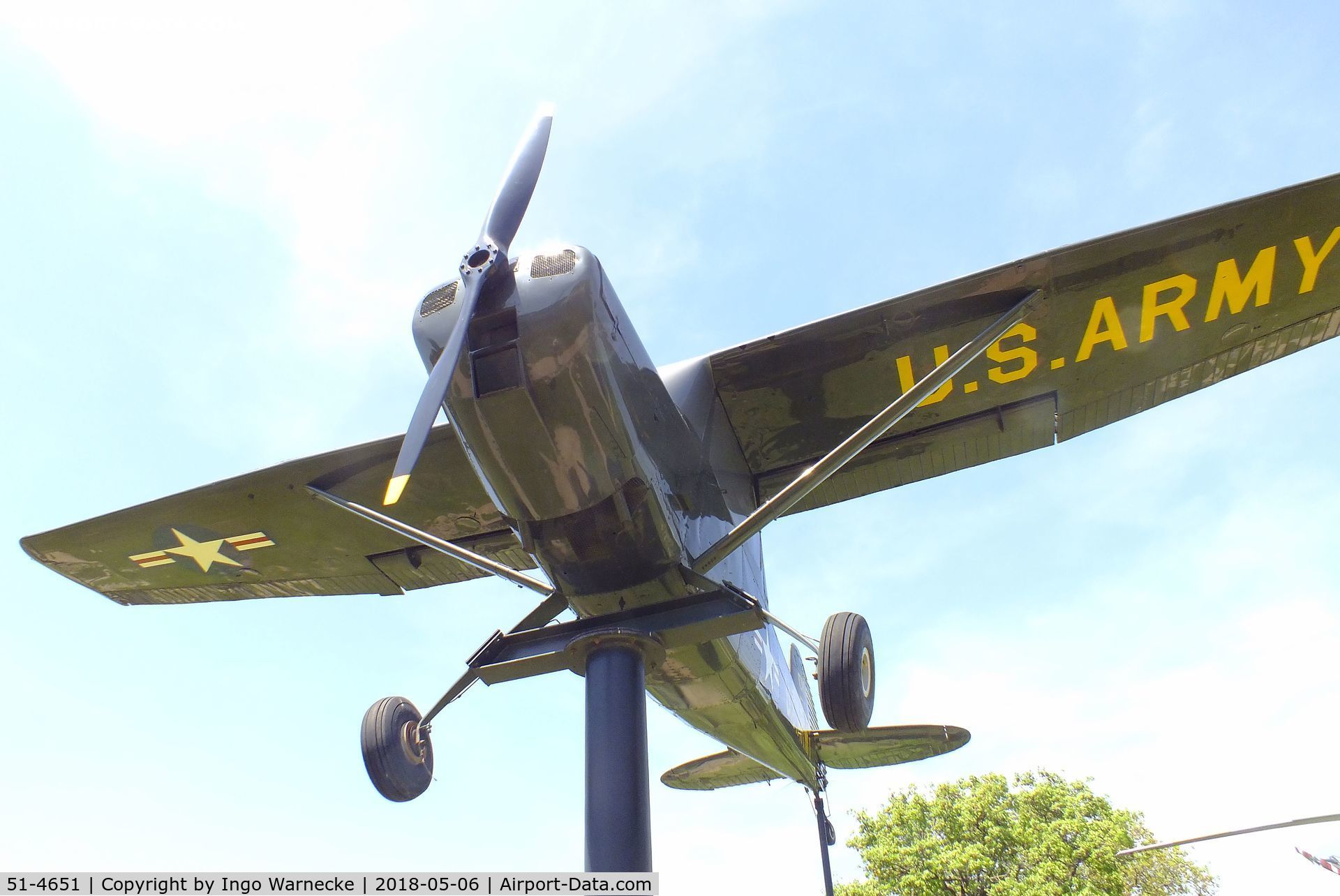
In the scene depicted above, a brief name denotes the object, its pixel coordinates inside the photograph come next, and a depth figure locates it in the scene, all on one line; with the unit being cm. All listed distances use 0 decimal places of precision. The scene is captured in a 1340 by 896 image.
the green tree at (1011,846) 2484
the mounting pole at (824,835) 786
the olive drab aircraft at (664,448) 437
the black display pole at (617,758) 434
